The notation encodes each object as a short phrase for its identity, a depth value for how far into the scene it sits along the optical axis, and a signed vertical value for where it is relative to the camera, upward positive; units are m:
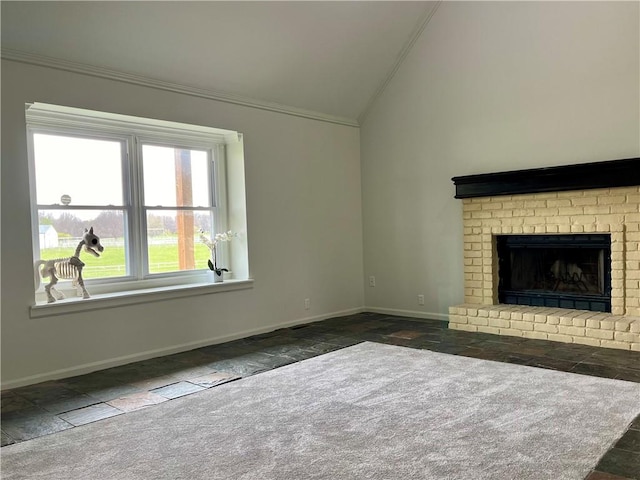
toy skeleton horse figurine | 3.98 -0.25
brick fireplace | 4.41 -0.10
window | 4.20 +0.38
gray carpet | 2.31 -1.08
